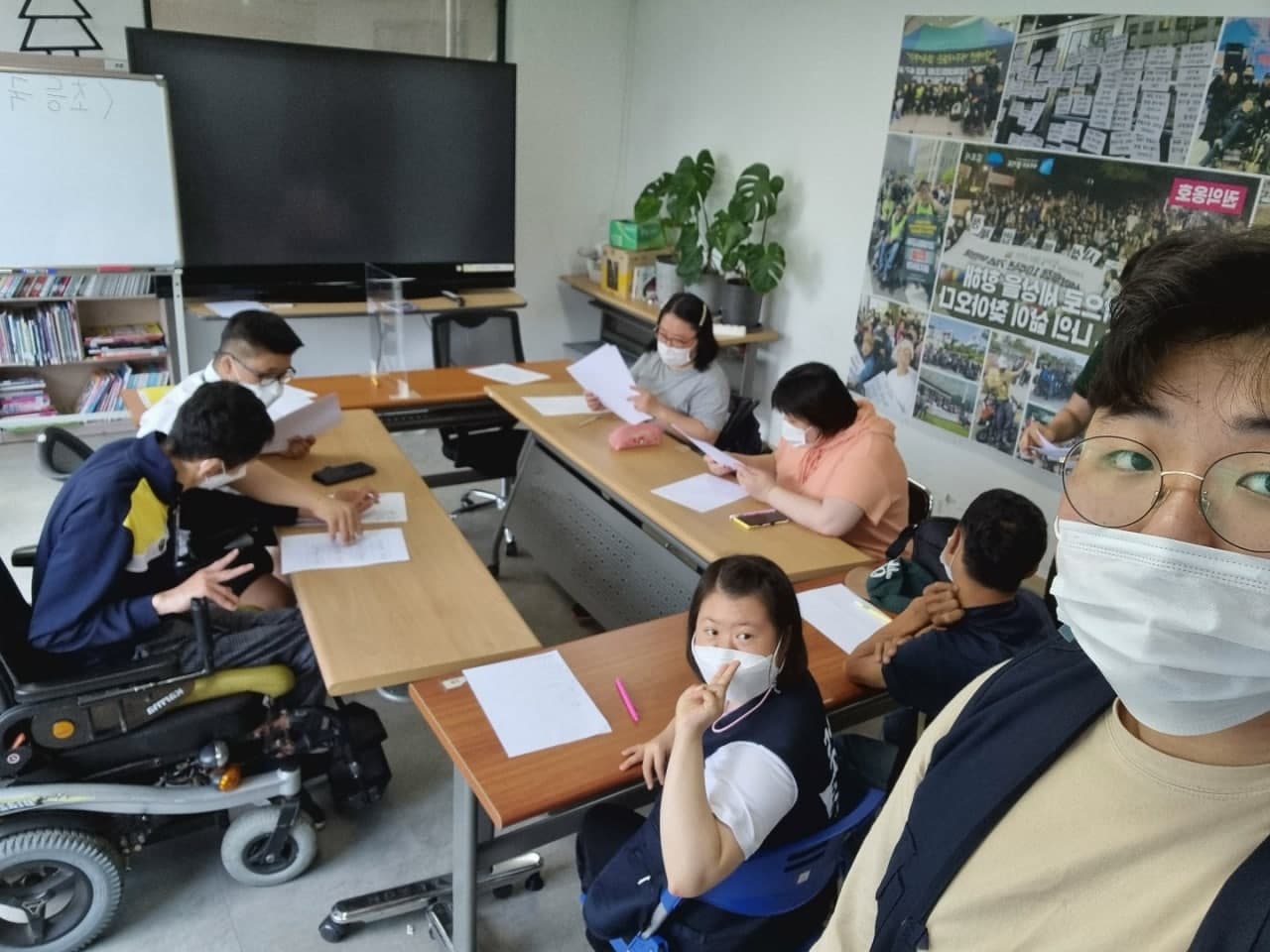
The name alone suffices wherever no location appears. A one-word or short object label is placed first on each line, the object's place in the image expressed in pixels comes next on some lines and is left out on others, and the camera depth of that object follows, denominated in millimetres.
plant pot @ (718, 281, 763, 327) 4676
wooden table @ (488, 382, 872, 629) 2355
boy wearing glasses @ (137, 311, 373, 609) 2352
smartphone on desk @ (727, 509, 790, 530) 2443
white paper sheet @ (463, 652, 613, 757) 1569
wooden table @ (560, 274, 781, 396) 4727
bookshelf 4270
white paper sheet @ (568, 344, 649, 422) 3092
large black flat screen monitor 4312
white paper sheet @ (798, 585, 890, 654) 1979
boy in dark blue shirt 1647
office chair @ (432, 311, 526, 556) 3793
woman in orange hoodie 2424
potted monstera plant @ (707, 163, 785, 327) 4500
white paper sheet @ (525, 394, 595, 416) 3225
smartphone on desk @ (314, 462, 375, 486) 2562
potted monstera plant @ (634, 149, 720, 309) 4738
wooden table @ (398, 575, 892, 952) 1457
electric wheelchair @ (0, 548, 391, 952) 1768
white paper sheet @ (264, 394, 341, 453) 2658
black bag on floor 2150
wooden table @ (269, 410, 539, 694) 1754
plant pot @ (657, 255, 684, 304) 4852
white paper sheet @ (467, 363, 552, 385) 3640
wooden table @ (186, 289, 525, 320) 4516
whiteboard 3869
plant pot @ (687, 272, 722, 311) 4770
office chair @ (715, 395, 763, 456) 3238
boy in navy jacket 1794
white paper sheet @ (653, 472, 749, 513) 2557
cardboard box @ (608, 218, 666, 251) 5191
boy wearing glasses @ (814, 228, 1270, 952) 614
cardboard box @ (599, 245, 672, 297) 5227
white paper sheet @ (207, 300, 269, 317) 4441
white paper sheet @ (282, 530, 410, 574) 2119
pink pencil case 2928
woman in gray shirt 3123
